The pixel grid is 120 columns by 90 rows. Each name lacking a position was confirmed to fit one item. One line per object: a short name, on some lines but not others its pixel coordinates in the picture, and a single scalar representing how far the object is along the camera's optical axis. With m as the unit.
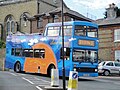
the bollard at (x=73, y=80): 14.73
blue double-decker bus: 26.30
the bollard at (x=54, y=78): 18.55
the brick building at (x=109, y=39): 45.91
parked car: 35.88
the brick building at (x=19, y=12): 70.56
